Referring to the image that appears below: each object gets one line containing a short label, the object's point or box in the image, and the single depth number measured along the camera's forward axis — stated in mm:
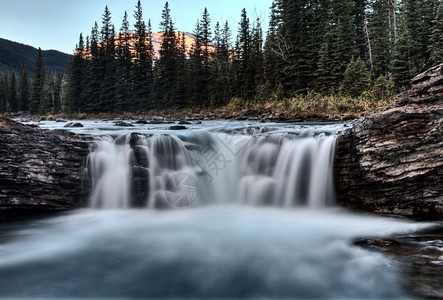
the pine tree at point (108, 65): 54031
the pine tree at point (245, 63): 40438
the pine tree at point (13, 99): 76438
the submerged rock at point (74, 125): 19227
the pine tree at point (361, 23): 41188
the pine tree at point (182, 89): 47734
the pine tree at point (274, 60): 36438
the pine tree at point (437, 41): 26297
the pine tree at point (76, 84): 57281
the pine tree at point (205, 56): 46281
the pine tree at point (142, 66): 53188
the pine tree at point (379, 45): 34219
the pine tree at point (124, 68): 53344
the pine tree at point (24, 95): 75688
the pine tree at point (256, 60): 41056
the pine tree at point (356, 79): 27500
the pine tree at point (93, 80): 55384
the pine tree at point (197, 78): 46094
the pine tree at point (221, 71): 43750
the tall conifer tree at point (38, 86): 68375
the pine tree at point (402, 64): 26491
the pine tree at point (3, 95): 81656
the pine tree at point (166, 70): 50578
